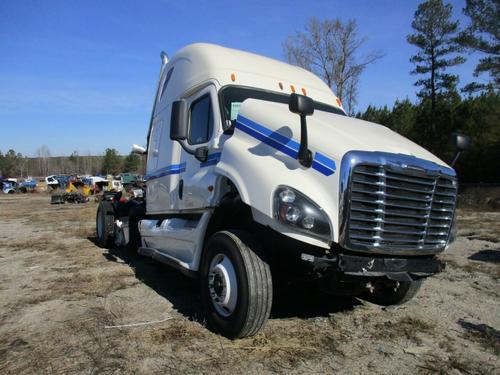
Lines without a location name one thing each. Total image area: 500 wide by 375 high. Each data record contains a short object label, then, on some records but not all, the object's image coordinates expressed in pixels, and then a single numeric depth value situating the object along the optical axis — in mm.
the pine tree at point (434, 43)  30953
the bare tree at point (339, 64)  31656
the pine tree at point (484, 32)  24922
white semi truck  3695
